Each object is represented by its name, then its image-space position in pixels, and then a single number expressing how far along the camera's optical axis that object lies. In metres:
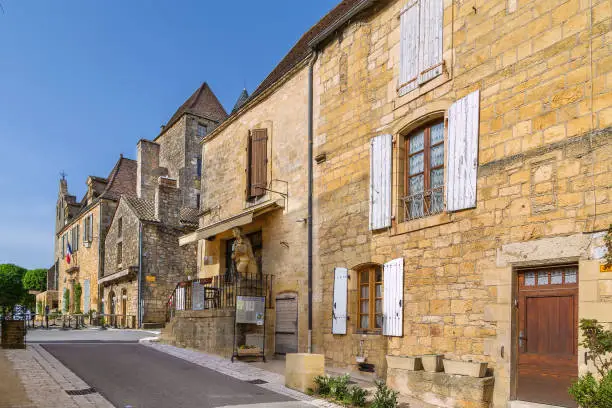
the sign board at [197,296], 13.06
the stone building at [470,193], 6.04
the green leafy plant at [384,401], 6.39
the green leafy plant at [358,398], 6.96
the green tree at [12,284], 41.62
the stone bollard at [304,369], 7.90
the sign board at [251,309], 11.35
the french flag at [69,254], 31.56
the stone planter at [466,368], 6.64
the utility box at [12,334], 12.34
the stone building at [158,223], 22.86
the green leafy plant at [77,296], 30.88
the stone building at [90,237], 27.95
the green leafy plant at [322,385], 7.61
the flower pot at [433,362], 7.24
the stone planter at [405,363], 7.46
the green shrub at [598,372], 4.96
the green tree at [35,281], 49.72
